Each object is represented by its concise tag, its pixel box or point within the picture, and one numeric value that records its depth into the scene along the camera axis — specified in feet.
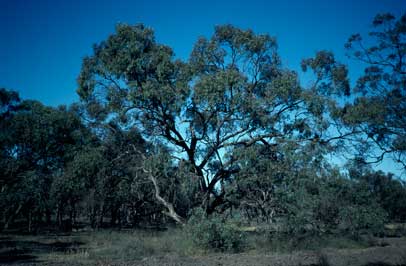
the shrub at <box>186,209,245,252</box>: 40.18
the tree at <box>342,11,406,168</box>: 49.11
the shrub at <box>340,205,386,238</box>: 52.08
